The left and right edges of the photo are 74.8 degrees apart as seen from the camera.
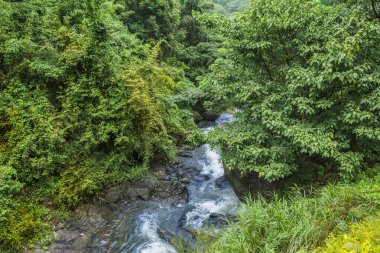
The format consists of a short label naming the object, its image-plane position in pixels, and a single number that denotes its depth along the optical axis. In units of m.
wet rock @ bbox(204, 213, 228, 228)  6.96
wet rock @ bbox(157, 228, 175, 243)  6.53
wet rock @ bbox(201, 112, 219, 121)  16.02
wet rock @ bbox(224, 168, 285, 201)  6.48
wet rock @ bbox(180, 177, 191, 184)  9.23
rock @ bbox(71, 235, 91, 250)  6.19
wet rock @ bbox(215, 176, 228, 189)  9.06
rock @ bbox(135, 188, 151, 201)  8.30
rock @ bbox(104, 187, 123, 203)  7.79
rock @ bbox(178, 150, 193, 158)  10.96
